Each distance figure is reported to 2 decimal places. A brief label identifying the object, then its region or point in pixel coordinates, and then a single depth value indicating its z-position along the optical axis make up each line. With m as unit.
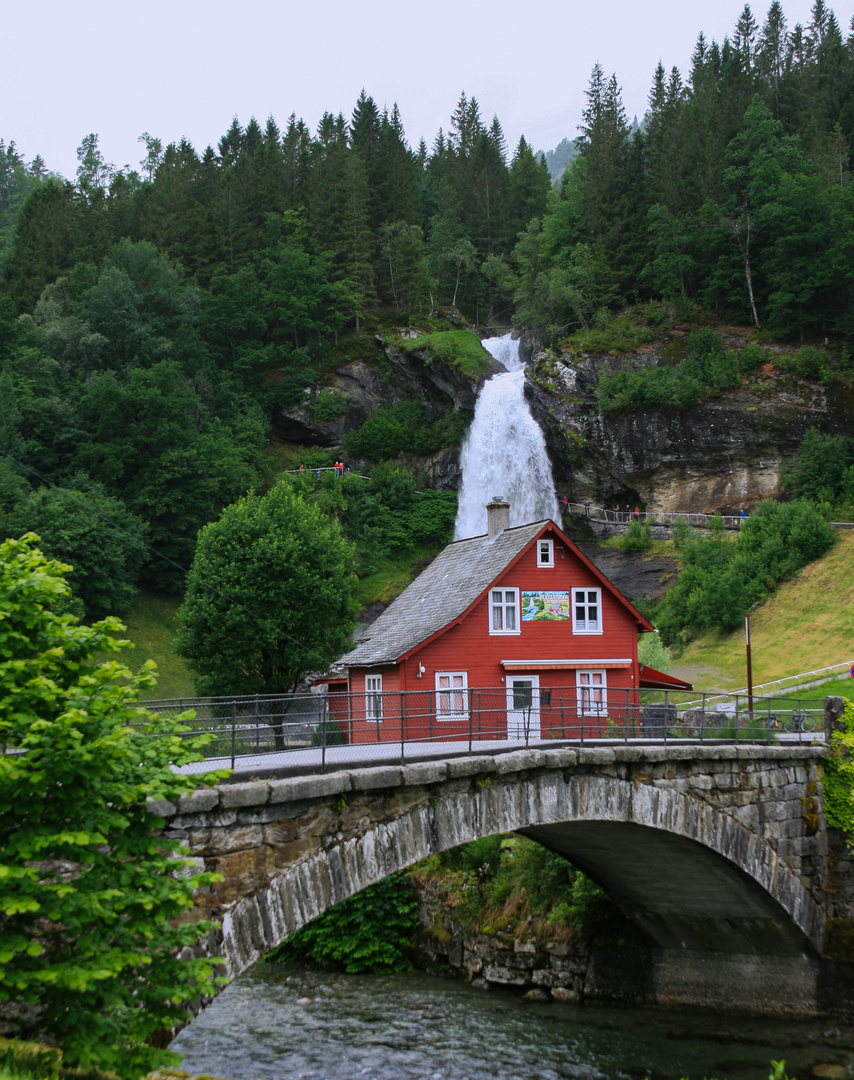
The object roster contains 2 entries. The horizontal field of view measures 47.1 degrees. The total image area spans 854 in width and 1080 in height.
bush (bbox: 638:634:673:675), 40.94
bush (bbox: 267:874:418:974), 27.03
